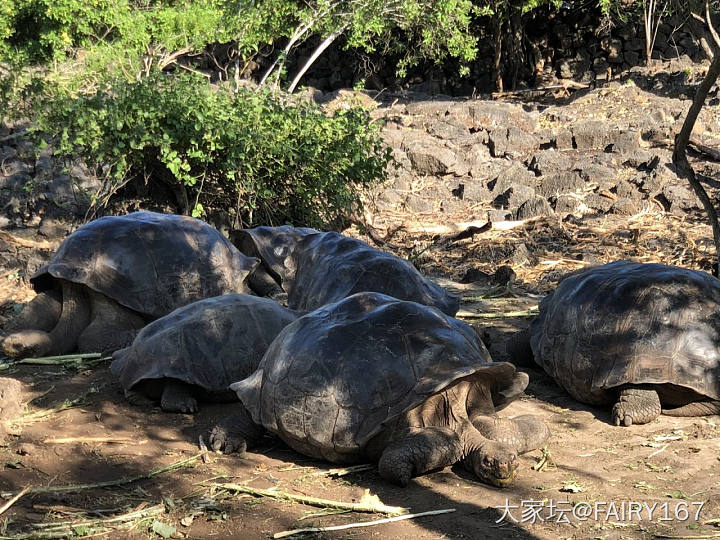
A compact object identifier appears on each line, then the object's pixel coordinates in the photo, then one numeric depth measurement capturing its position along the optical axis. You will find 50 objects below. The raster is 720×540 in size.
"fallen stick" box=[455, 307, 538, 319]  7.00
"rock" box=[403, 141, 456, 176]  16.16
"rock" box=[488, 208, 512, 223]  13.06
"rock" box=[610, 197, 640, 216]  12.68
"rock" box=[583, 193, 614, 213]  13.20
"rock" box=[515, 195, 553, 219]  12.70
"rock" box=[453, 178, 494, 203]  14.76
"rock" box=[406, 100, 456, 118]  19.22
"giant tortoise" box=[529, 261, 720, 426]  4.54
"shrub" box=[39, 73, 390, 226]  8.71
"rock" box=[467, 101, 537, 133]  18.44
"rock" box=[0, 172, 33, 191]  13.92
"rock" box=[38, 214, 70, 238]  11.03
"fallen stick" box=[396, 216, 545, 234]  11.85
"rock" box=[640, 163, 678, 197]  13.58
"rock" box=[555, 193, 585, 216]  13.09
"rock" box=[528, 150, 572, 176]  15.46
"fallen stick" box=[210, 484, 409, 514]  3.46
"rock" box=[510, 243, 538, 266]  9.68
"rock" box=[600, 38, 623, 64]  24.61
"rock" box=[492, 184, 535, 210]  13.95
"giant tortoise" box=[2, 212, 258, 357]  6.17
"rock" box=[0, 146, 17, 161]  15.70
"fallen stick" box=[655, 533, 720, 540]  3.15
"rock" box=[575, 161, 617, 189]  14.24
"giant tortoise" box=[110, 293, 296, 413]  4.83
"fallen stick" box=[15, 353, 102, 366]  5.94
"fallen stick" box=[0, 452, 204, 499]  3.59
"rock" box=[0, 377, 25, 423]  4.52
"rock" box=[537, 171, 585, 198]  14.17
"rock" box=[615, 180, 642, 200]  13.52
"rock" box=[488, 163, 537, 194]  14.87
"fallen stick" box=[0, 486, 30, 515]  3.31
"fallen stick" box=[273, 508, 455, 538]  3.23
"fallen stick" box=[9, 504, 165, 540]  3.12
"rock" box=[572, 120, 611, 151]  16.31
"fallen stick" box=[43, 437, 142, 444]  4.26
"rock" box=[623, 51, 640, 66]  24.11
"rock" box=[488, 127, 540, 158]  17.02
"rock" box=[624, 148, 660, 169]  14.84
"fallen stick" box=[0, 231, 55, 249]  10.52
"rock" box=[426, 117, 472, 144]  17.72
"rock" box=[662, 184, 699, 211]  12.69
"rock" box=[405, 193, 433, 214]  14.18
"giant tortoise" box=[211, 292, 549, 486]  3.75
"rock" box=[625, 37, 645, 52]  24.27
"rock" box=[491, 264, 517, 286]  8.61
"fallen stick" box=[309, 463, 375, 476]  3.89
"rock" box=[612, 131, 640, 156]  15.48
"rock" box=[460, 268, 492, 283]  8.91
